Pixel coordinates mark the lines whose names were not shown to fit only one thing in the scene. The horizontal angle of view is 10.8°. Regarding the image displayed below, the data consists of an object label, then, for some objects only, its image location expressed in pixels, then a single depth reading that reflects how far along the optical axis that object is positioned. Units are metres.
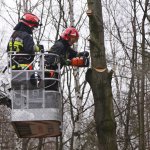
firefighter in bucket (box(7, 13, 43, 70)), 12.20
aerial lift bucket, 11.76
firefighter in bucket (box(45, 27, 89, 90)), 12.42
